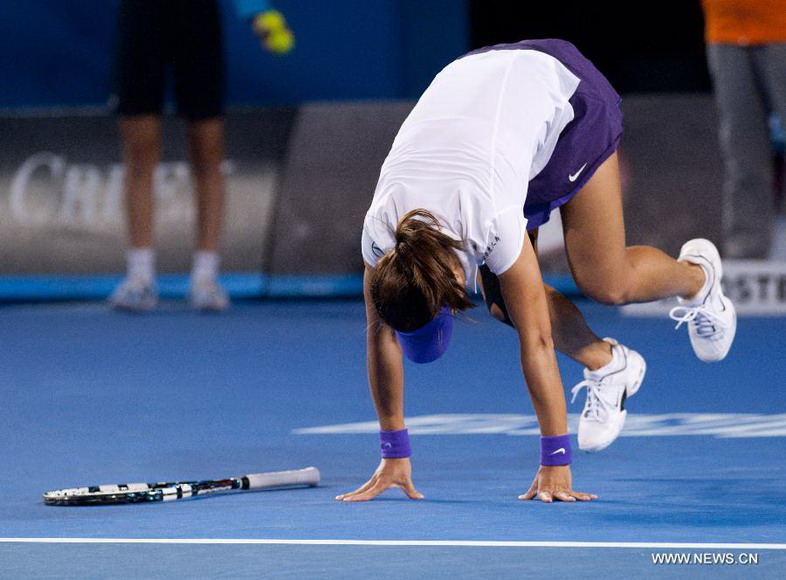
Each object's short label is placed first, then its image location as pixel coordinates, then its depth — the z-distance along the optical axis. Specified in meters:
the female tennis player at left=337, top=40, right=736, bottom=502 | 8.98
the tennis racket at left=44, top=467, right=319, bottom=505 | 9.33
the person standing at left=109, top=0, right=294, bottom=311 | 19.14
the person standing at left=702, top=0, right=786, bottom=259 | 17.94
